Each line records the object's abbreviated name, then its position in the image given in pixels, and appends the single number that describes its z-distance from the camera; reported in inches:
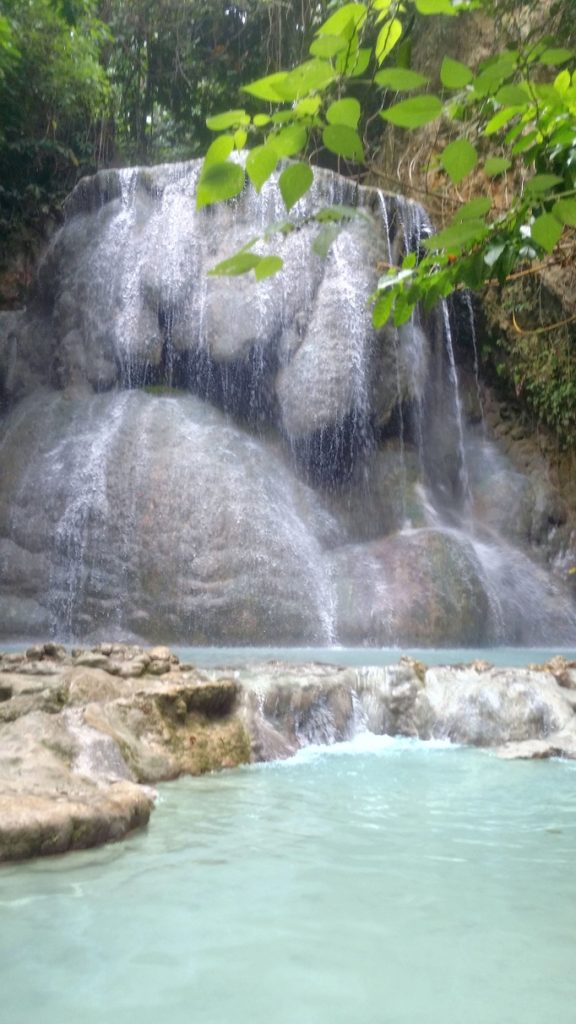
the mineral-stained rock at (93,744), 121.6
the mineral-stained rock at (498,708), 234.5
